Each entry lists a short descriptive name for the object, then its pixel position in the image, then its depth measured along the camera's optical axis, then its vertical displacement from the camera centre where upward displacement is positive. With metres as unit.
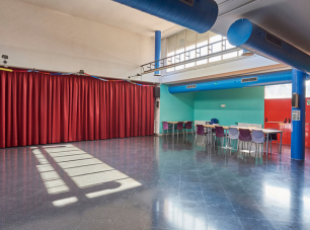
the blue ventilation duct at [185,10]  2.06 +1.20
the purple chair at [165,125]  10.24 -0.54
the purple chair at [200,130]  7.97 -0.62
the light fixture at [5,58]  6.28 +1.85
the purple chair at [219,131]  7.04 -0.59
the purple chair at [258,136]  5.96 -0.66
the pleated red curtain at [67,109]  6.75 +0.23
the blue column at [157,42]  9.11 +3.45
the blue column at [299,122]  5.45 -0.18
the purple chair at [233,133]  6.64 -0.62
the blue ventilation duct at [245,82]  6.49 +1.35
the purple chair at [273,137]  6.47 -0.72
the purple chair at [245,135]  6.28 -0.65
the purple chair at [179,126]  10.02 -0.57
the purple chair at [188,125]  10.26 -0.53
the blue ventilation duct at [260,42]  2.71 +1.13
